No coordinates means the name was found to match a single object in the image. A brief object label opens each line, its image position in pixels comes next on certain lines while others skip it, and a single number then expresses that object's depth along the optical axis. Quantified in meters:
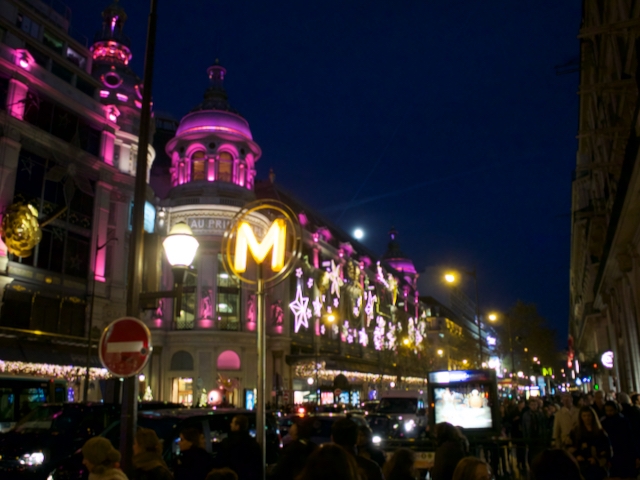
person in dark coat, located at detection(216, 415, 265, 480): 7.46
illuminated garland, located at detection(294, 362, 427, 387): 52.56
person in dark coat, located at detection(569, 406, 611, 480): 8.96
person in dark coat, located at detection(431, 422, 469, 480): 6.84
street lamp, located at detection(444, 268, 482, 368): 34.50
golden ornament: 29.44
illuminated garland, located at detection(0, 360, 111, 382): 29.83
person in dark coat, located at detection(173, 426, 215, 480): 7.11
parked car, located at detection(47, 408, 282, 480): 9.85
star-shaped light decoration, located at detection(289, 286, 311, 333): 54.54
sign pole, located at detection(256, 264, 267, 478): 7.46
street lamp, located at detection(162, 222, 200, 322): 10.27
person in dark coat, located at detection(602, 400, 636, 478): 9.44
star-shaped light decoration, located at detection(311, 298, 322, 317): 58.34
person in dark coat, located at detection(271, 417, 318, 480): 6.70
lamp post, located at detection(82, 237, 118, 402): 29.52
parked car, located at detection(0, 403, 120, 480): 11.50
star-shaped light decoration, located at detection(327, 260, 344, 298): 62.16
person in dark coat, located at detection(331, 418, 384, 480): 6.04
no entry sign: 7.46
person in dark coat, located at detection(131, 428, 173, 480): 6.41
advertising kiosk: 18.28
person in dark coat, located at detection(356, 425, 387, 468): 7.00
